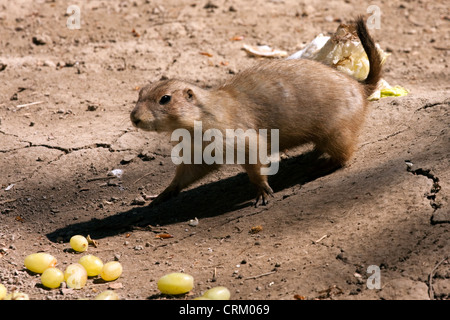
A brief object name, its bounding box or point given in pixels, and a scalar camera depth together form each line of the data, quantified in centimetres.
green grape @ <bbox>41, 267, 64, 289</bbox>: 385
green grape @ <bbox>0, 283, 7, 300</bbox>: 364
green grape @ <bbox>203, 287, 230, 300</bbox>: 340
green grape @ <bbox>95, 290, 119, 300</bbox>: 349
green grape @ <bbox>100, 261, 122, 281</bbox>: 391
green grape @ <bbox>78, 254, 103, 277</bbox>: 397
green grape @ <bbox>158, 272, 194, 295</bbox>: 357
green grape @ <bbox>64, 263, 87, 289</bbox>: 383
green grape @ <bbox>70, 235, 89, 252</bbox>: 436
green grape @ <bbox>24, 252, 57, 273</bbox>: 407
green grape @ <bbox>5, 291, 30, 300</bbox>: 356
